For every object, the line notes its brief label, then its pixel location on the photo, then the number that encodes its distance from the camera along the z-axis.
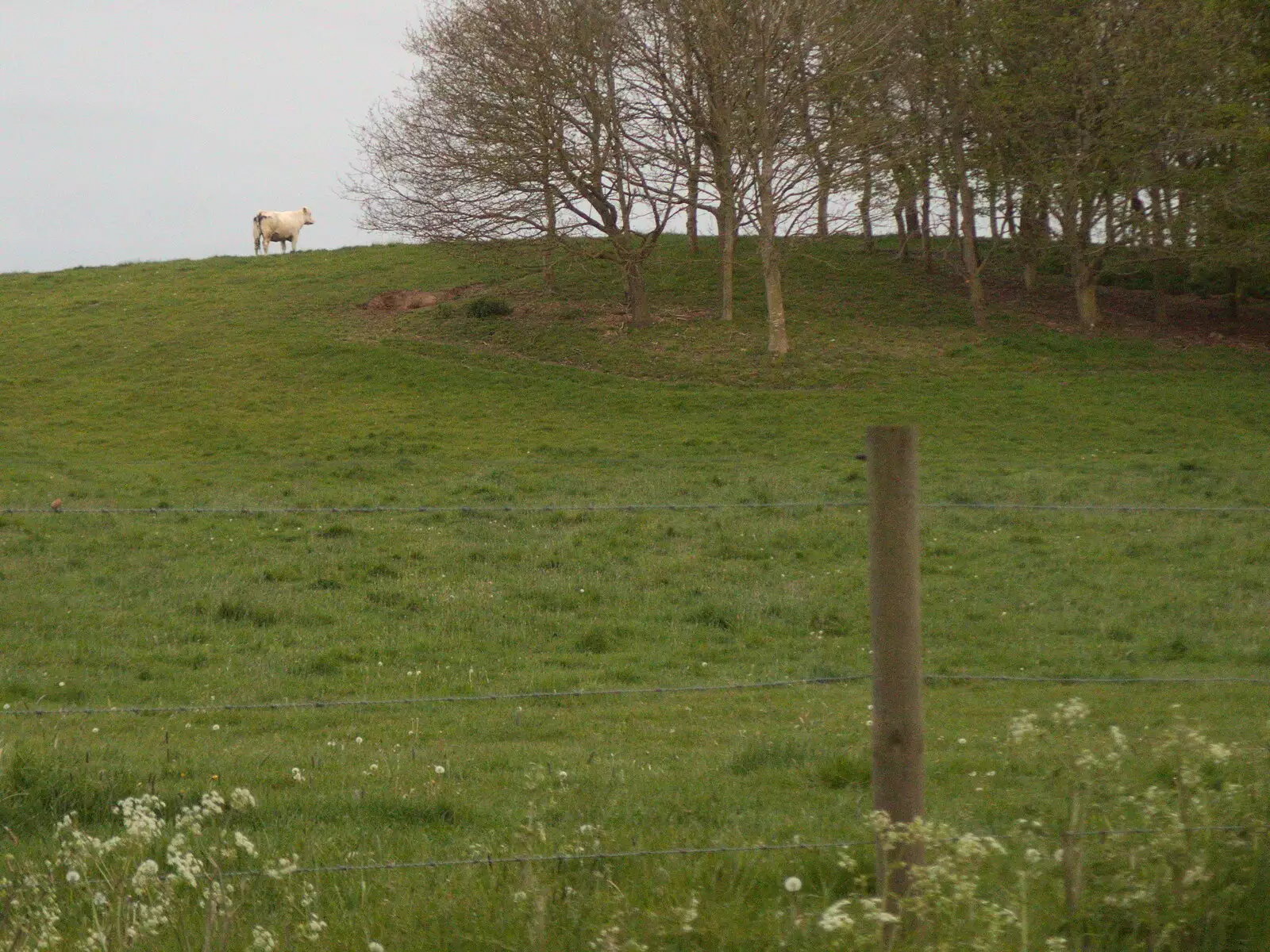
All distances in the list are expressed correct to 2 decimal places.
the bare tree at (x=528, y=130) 63.12
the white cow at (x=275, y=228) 107.12
